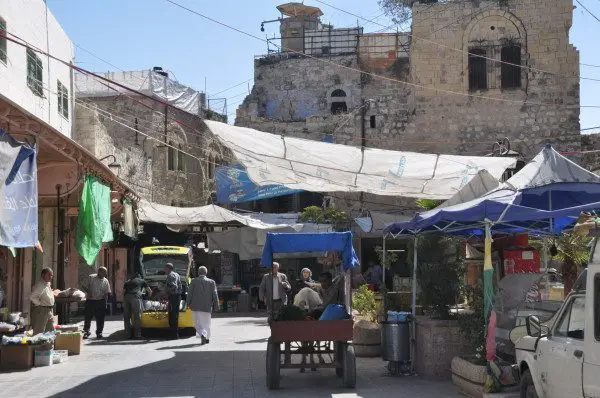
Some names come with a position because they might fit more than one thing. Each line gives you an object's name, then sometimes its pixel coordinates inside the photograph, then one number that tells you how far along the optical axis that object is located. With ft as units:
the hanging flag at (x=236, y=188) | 94.03
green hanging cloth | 51.96
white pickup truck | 20.28
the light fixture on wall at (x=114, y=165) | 73.46
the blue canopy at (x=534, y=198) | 30.68
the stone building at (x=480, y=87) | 98.53
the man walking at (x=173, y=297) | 57.26
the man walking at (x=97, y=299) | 57.06
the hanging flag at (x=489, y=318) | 28.48
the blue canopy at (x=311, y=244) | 38.68
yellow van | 75.45
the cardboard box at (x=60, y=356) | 43.44
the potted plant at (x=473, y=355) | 30.42
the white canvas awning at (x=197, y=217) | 83.46
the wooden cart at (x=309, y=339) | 33.47
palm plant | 34.86
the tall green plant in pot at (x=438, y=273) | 37.86
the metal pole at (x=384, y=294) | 41.39
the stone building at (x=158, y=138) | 96.37
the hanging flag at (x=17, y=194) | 34.01
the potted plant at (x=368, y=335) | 45.09
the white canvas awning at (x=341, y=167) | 46.09
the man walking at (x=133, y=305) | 58.65
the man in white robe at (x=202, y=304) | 54.19
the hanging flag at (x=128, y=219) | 67.92
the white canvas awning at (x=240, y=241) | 85.66
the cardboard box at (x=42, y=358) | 42.04
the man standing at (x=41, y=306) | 44.04
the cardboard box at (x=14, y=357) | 40.75
